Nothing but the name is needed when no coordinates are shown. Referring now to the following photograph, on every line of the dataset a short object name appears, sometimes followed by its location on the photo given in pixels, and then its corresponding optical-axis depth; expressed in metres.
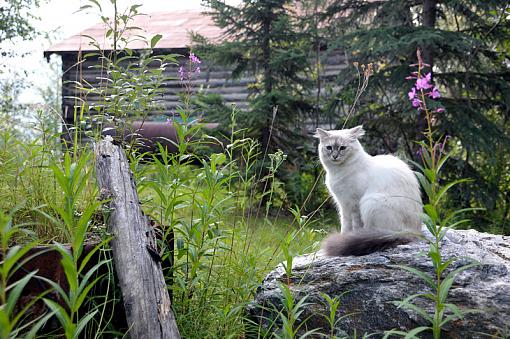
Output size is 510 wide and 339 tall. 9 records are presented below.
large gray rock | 2.40
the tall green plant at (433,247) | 1.97
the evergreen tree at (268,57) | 8.02
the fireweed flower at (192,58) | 2.89
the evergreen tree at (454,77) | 6.77
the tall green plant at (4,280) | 1.42
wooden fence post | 2.15
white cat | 3.03
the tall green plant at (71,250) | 1.70
